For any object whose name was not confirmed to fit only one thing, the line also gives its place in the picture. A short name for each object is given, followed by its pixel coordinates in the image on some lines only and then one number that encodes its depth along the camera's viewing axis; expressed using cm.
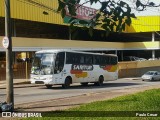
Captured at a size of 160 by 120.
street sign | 1270
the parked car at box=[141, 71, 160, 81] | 4713
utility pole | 1267
